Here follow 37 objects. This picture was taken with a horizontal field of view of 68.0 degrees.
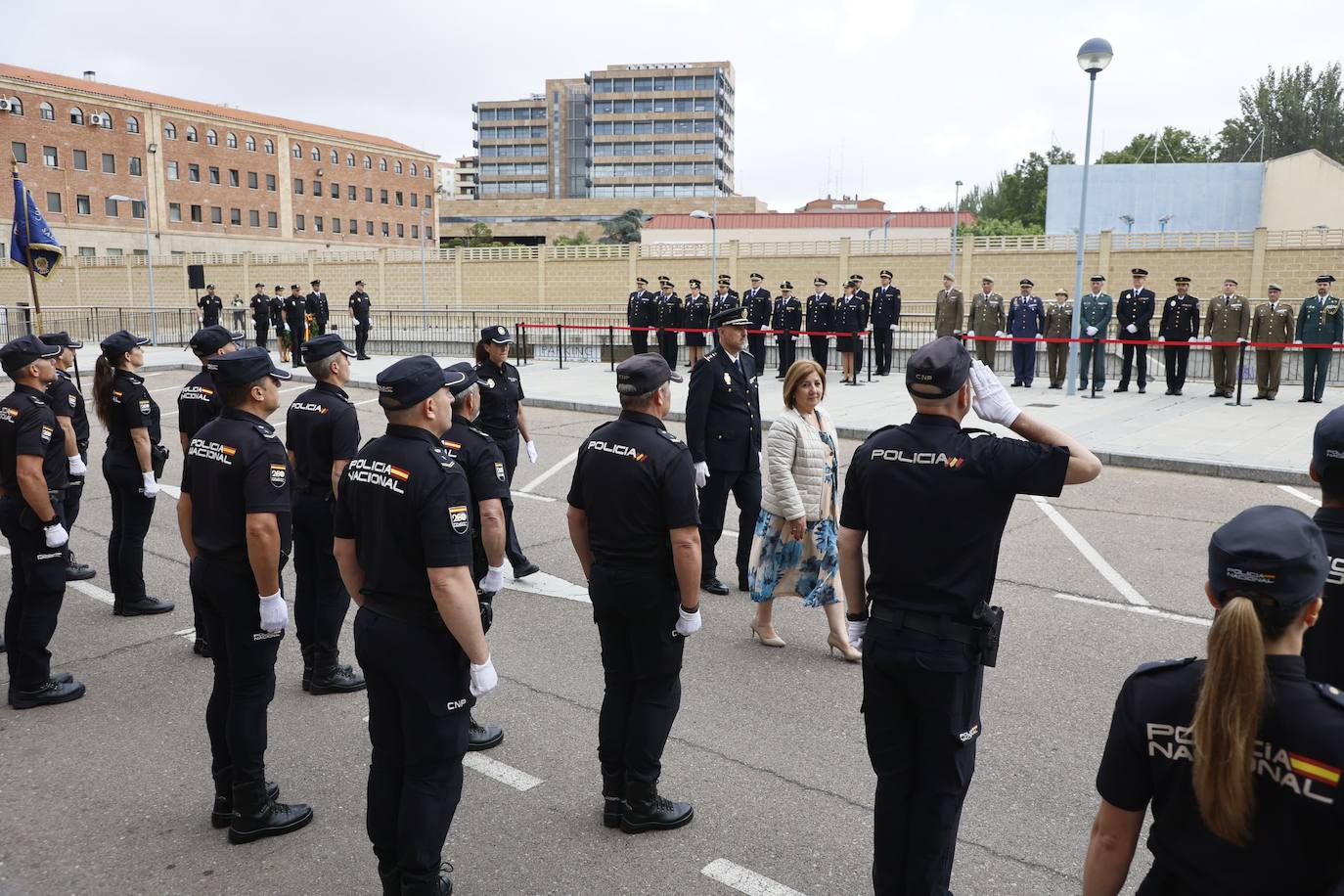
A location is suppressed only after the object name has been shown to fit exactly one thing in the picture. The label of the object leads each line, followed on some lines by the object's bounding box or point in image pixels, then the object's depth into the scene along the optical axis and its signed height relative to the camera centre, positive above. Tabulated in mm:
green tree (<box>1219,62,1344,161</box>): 83750 +17956
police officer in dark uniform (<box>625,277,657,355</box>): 23797 -59
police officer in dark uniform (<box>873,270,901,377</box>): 22109 -24
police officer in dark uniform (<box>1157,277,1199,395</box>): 17984 -141
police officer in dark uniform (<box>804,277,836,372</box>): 22219 -74
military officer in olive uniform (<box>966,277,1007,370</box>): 22359 +18
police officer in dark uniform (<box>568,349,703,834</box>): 4031 -1076
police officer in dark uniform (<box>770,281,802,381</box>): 22266 -149
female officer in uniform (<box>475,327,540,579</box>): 7824 -706
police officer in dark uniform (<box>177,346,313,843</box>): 4102 -1161
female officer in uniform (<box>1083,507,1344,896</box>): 1903 -809
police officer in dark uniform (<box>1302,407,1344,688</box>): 2980 -686
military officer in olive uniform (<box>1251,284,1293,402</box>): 17234 -184
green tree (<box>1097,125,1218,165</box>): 96812 +17039
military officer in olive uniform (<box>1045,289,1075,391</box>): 20359 -203
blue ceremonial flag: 12734 +795
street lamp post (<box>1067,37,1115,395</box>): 16250 +4271
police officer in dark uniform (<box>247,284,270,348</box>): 28672 -239
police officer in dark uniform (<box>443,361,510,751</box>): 4953 -918
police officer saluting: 3156 -859
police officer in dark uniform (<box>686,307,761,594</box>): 7105 -832
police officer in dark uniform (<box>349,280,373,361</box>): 27016 -235
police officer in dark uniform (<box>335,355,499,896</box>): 3377 -1085
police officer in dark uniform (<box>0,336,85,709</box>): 5484 -1376
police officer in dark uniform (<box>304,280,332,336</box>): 27172 -64
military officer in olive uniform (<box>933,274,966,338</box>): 23203 +179
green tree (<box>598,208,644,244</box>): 101938 +8913
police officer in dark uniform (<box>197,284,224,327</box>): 29547 -97
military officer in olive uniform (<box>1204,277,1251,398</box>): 17531 -114
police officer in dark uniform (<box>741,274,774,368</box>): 22552 +82
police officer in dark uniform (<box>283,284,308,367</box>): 26359 -312
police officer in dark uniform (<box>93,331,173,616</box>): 6805 -1089
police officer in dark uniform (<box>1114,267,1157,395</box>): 18391 +27
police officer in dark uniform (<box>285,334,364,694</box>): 5668 -1143
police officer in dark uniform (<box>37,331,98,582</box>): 6949 -807
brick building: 73812 +11141
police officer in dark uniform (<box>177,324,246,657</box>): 6492 -585
